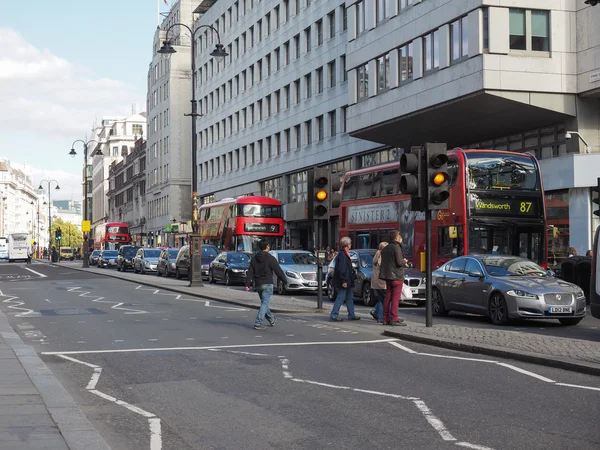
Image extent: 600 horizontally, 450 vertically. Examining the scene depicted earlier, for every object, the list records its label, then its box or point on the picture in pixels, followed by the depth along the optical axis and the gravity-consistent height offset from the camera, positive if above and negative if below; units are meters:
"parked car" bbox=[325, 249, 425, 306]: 24.39 -0.77
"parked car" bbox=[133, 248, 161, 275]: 53.91 -0.50
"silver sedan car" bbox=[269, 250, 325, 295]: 29.31 -0.62
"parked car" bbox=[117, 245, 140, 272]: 60.97 -0.36
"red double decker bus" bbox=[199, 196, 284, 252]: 43.91 +1.36
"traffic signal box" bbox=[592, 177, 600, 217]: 18.65 +1.01
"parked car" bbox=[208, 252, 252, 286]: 36.75 -0.66
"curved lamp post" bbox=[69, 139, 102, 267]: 70.44 +0.84
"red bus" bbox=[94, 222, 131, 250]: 99.88 +1.83
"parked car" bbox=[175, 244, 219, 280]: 43.03 -0.37
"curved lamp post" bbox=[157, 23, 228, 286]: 33.50 +0.70
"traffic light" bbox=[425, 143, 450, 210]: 15.31 +1.26
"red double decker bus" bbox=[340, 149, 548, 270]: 23.88 +1.04
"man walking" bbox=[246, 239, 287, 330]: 17.27 -0.45
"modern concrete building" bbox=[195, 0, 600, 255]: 32.97 +6.68
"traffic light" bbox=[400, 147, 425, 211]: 15.39 +1.24
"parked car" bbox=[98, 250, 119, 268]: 72.55 -0.49
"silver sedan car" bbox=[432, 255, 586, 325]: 17.70 -0.84
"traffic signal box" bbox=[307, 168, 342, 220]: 20.03 +1.21
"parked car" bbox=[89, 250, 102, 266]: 80.38 -0.46
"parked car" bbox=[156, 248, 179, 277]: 47.28 -0.51
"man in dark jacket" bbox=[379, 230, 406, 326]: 17.11 -0.45
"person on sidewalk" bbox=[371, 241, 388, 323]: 17.61 -0.70
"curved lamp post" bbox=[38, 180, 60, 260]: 104.16 +7.37
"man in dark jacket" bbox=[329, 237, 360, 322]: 18.69 -0.60
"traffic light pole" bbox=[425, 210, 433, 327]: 15.57 -0.25
